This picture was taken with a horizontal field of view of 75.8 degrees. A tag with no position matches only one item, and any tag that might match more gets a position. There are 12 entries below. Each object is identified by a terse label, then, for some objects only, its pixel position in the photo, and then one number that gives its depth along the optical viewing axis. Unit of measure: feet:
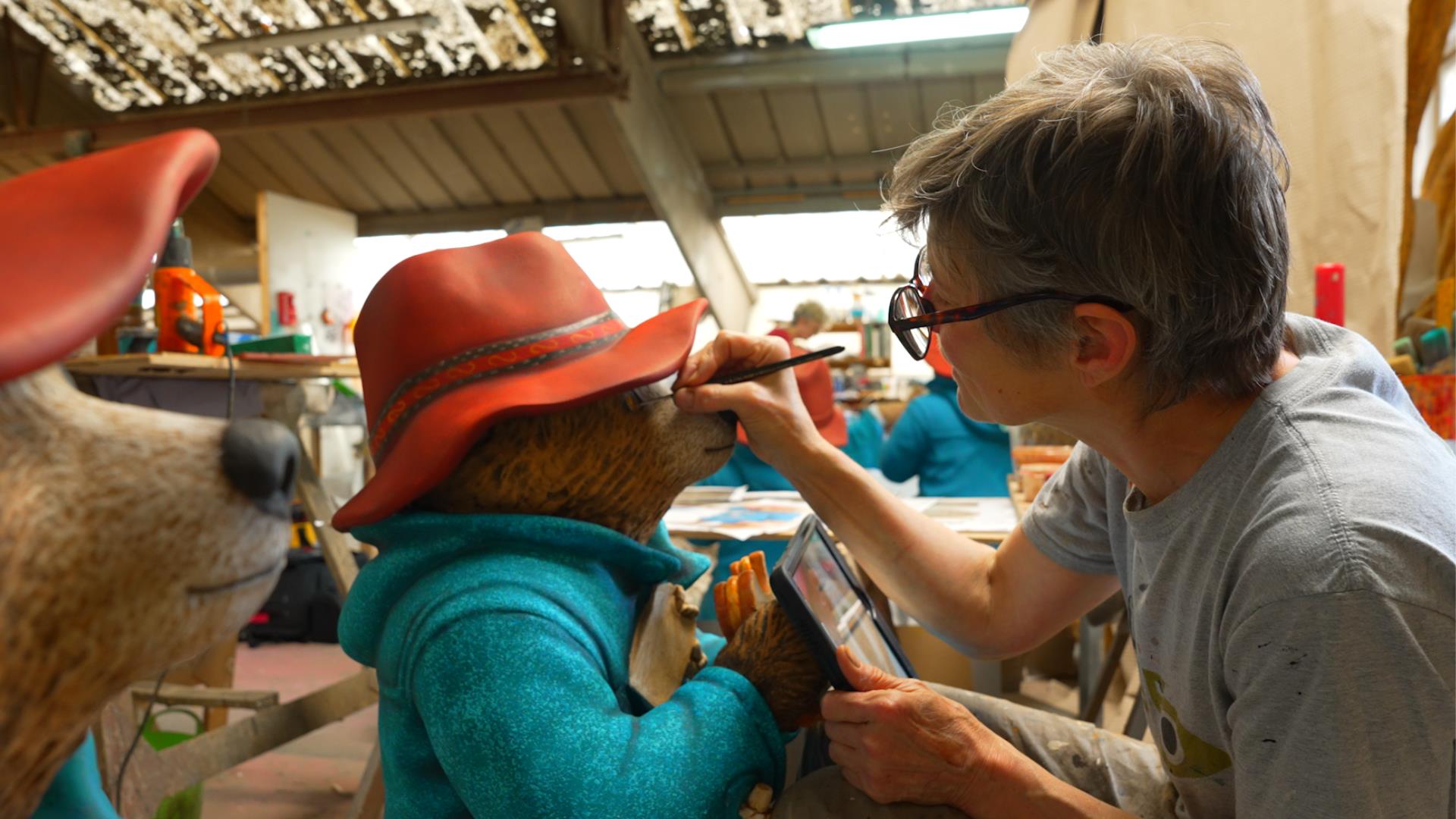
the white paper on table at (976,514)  8.36
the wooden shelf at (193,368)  6.42
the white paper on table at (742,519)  8.07
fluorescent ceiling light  18.12
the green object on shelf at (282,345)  8.43
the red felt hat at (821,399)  6.99
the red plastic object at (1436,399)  5.50
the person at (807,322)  18.75
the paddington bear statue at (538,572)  3.01
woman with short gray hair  2.70
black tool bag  15.80
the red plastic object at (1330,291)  6.37
